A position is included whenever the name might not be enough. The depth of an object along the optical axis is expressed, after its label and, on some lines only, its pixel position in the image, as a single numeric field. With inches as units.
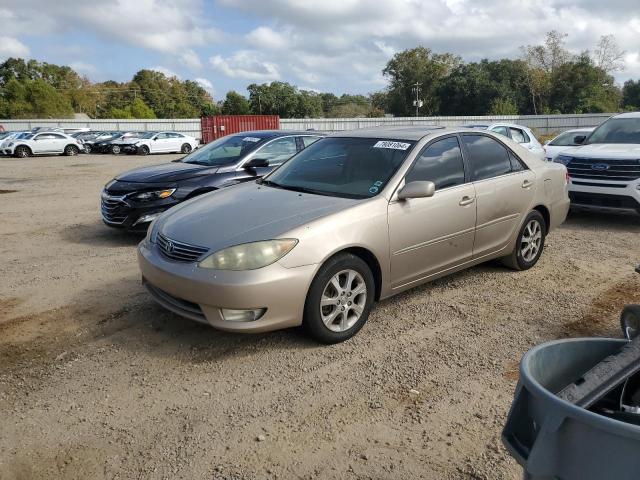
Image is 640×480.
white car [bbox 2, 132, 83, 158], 1097.4
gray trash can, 56.2
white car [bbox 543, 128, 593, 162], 401.5
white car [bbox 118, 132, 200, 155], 1243.2
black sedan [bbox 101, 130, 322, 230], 273.4
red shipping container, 1363.2
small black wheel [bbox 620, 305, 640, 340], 136.0
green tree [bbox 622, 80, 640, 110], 2984.0
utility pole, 2442.2
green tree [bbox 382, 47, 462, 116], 2785.4
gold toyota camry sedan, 144.3
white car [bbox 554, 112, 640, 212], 310.7
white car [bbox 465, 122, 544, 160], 459.5
